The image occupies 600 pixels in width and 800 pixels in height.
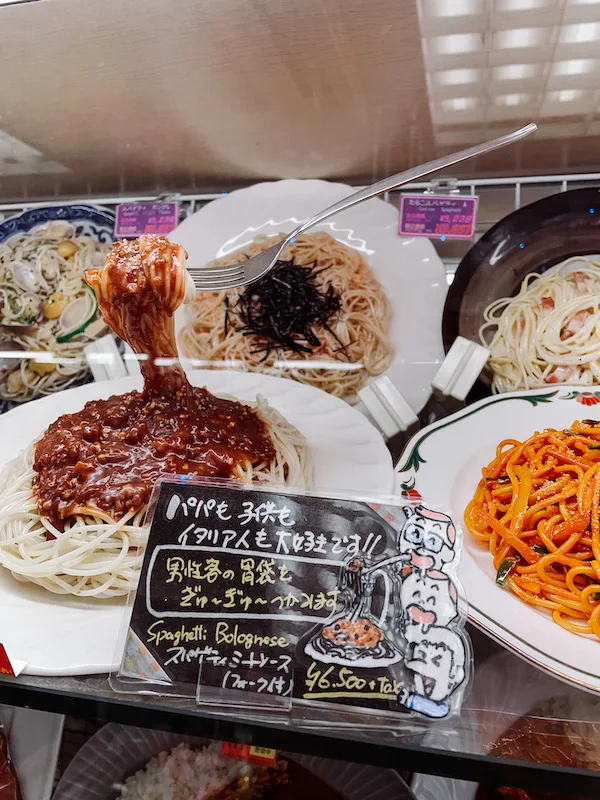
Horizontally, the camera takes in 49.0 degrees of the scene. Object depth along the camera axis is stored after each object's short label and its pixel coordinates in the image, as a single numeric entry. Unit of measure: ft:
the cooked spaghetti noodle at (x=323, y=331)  1.74
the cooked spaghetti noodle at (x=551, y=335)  1.61
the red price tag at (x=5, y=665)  1.15
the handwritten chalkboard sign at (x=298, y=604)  1.00
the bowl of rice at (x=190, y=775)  1.41
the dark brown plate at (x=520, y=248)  1.67
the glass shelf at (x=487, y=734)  0.97
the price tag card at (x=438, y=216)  1.76
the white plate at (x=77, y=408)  1.17
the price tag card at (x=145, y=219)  1.98
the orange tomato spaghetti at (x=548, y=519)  1.21
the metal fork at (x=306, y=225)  1.53
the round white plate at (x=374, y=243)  1.72
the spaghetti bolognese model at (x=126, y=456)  1.43
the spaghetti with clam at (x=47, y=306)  1.93
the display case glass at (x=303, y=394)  1.04
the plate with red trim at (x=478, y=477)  1.06
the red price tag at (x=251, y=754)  1.40
